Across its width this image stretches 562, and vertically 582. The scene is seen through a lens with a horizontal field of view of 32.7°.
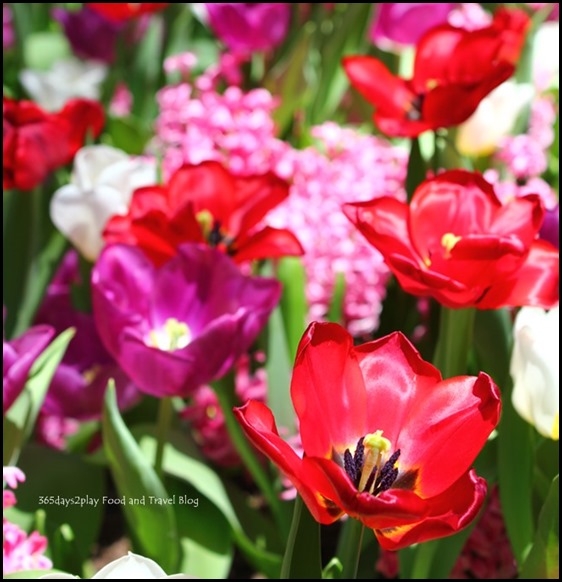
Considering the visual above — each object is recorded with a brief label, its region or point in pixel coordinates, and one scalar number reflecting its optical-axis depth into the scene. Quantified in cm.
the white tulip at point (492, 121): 100
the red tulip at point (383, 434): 44
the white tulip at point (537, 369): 62
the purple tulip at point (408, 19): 134
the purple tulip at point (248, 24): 132
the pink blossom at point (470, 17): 126
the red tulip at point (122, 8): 124
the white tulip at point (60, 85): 130
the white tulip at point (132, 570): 45
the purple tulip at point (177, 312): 66
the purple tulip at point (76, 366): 83
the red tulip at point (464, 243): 59
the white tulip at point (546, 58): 125
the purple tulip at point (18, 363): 65
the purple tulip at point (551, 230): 77
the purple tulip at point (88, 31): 156
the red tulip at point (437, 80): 75
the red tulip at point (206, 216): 75
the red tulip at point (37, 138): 89
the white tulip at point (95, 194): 85
